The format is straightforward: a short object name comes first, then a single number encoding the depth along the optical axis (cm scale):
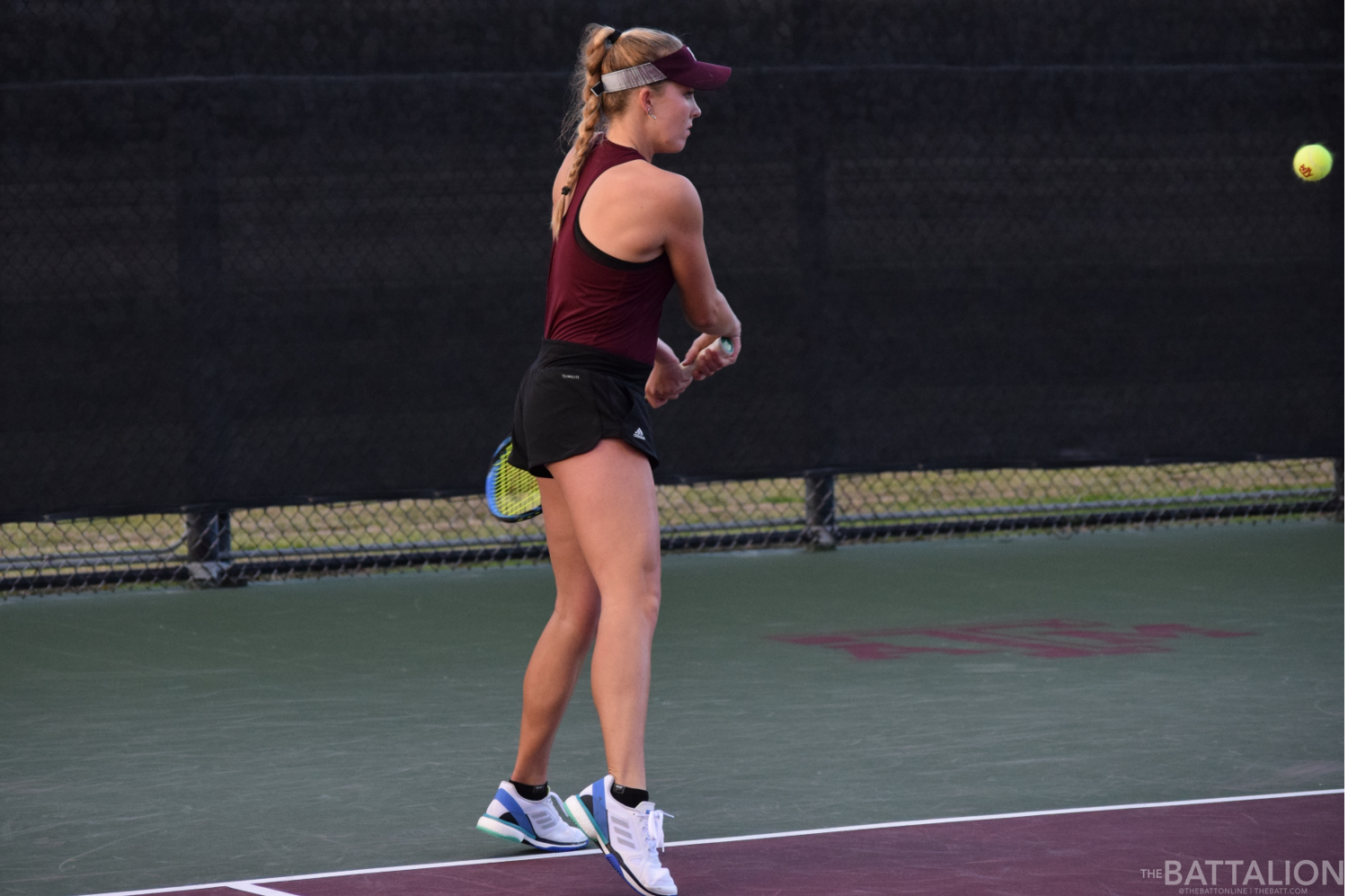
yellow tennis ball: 1509
